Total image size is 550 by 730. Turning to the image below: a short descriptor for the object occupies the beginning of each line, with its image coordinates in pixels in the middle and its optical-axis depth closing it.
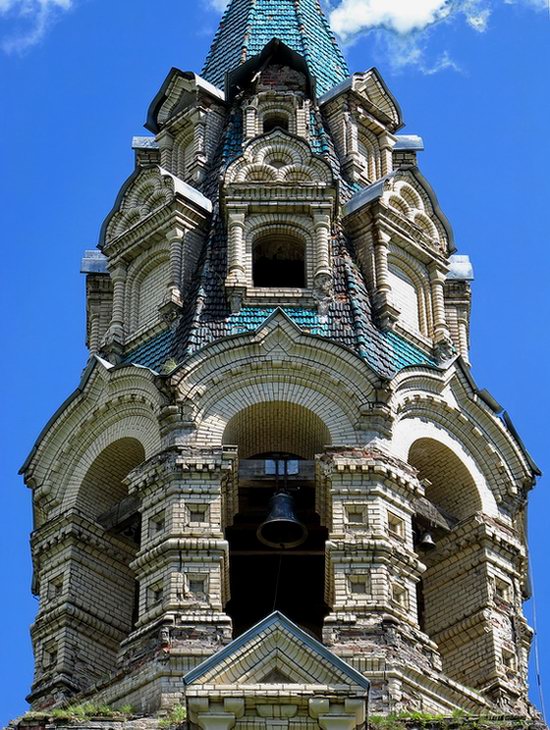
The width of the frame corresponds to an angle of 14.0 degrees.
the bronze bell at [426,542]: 36.22
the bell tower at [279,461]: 33.03
